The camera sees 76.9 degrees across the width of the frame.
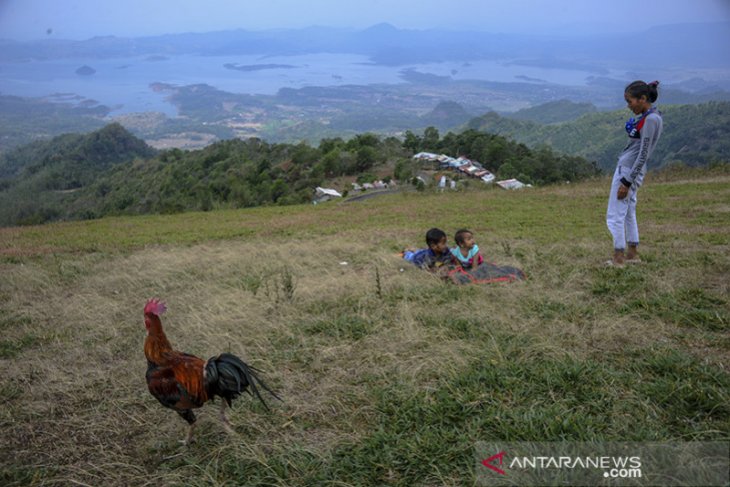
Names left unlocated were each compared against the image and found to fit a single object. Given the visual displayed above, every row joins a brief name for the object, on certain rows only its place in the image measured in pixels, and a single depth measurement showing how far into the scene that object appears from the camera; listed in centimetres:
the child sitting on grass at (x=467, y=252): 674
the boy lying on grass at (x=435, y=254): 709
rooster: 313
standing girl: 554
